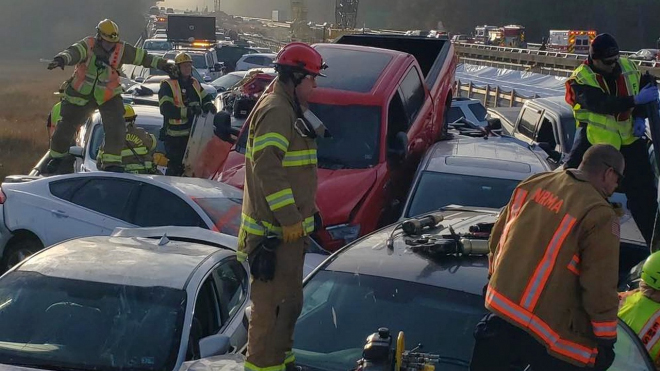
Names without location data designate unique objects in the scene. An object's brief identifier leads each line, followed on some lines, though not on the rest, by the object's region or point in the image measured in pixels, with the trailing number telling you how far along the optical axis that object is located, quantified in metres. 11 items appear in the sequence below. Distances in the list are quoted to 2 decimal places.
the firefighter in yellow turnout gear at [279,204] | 4.50
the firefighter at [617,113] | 6.88
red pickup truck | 8.61
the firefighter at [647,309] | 4.99
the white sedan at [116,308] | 4.85
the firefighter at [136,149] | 10.57
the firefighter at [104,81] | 9.82
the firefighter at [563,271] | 3.72
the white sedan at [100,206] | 8.34
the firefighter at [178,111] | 11.38
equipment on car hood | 4.75
